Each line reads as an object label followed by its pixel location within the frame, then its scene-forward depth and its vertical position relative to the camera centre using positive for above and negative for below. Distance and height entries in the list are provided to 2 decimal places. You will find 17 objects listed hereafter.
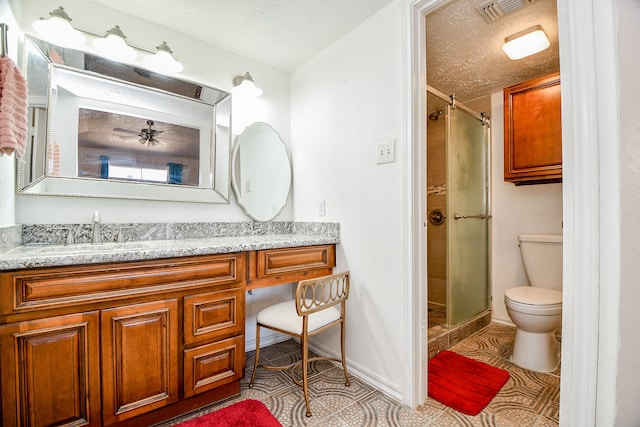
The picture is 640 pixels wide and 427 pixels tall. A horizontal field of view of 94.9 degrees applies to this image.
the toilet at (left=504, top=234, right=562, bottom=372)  1.83 -0.67
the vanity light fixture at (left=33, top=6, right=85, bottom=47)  1.39 +0.92
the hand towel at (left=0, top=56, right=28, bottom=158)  0.94 +0.37
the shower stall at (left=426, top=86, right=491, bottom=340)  2.32 +0.02
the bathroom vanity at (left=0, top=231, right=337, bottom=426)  1.05 -0.46
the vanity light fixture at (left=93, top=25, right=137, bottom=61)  1.54 +0.92
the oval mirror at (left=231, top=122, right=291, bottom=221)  2.11 +0.34
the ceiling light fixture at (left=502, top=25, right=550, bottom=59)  1.73 +1.04
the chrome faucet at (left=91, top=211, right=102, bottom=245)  1.54 -0.06
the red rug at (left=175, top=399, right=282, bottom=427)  1.34 -0.95
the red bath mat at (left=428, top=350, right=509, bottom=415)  1.52 -0.97
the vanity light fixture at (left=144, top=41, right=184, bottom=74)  1.69 +0.92
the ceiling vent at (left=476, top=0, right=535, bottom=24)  1.54 +1.12
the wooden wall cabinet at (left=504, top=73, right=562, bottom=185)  2.09 +0.62
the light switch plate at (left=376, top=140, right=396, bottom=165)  1.58 +0.35
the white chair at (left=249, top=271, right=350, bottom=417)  1.46 -0.55
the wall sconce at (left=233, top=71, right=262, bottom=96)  2.01 +0.91
